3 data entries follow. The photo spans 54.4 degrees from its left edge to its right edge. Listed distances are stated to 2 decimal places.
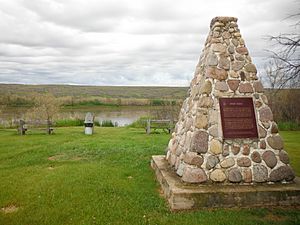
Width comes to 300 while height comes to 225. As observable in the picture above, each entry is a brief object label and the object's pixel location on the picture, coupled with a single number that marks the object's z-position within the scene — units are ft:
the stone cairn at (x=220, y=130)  20.13
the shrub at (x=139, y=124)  72.79
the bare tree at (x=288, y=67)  21.87
